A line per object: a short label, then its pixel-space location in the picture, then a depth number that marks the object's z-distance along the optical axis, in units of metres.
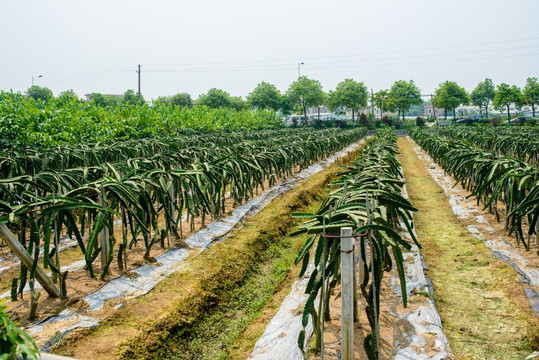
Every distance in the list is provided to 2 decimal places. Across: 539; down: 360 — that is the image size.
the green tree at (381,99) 53.69
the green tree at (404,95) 50.62
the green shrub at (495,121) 40.89
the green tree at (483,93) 54.69
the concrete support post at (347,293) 2.44
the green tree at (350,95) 50.41
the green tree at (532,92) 45.22
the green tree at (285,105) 52.22
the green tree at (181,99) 61.34
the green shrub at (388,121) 49.74
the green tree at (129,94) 61.67
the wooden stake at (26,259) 3.23
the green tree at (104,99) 58.95
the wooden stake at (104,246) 4.25
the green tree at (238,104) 58.31
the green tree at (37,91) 62.19
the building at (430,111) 115.25
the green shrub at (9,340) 1.57
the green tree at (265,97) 51.81
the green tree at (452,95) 46.78
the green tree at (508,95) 42.62
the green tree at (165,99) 64.14
